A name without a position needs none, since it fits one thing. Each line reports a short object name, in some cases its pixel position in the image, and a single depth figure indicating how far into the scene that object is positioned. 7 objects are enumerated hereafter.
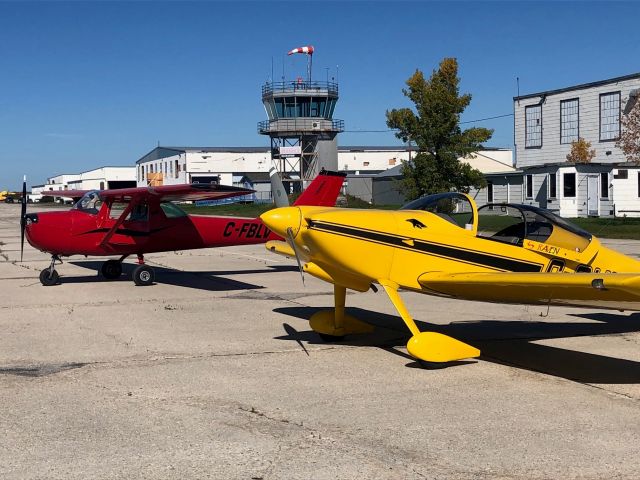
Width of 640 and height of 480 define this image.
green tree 36.12
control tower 62.66
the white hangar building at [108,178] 135.25
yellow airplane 7.28
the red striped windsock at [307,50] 65.25
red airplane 15.10
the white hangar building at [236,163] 94.19
